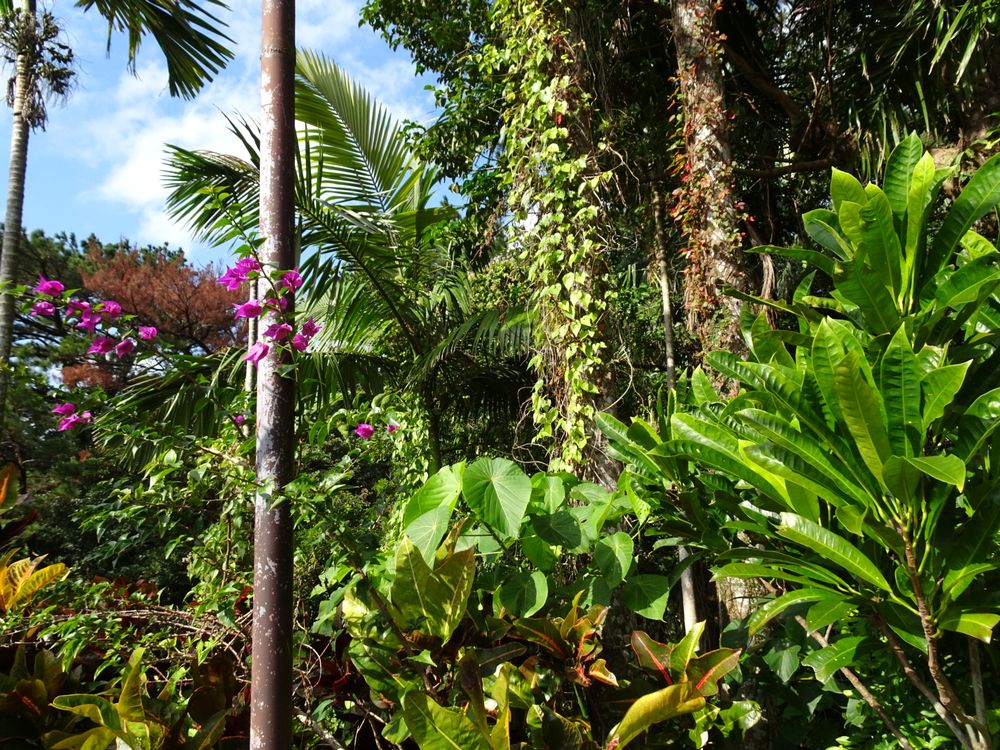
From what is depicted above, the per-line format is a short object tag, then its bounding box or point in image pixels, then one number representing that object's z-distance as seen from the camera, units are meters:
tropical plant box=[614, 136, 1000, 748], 1.17
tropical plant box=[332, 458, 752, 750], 1.46
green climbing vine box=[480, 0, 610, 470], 2.98
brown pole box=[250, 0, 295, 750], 1.45
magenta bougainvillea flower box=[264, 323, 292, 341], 1.60
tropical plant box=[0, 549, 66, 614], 2.30
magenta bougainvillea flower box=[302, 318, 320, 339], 1.77
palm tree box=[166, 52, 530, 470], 4.27
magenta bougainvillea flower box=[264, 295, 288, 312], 1.63
